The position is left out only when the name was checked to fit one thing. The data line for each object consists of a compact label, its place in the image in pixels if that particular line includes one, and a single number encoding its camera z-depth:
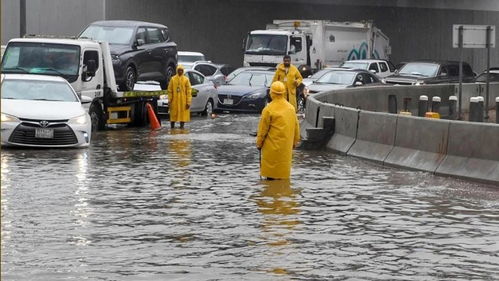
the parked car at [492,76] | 45.22
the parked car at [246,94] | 38.78
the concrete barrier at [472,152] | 17.00
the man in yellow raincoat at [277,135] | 16.56
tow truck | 27.72
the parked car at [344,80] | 39.38
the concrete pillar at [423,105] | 31.33
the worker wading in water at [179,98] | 31.19
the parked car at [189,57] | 49.12
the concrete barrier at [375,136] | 20.43
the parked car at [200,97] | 36.66
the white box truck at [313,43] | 49.41
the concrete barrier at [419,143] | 18.45
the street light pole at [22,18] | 40.81
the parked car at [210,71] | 45.38
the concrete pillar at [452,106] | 32.28
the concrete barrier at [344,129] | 22.19
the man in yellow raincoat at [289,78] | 27.97
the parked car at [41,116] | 21.89
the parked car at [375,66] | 47.44
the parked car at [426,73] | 43.72
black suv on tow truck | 31.50
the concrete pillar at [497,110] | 29.23
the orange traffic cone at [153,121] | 30.94
